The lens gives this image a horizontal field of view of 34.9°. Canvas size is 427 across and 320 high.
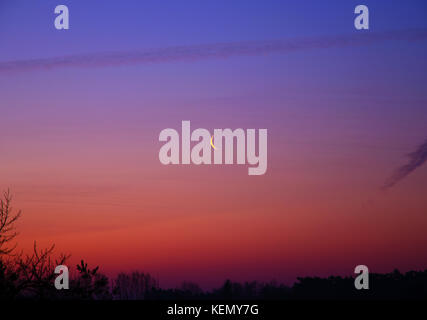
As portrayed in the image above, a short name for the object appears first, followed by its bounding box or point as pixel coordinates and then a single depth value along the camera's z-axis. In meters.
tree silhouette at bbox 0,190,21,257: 25.43
